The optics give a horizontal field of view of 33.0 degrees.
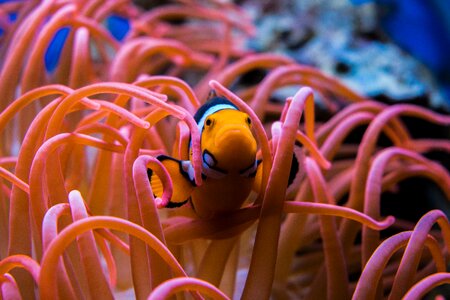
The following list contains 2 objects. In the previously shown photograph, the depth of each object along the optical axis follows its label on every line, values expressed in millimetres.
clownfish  200
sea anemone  201
